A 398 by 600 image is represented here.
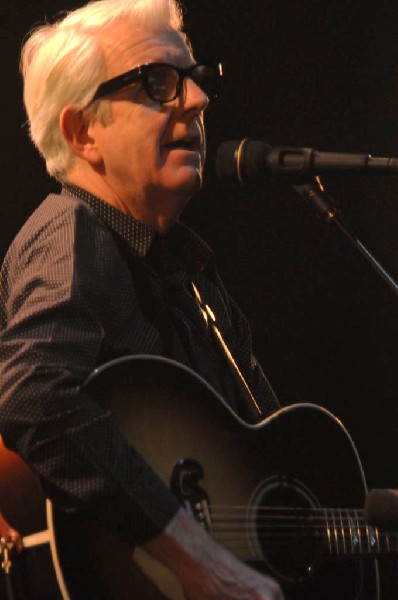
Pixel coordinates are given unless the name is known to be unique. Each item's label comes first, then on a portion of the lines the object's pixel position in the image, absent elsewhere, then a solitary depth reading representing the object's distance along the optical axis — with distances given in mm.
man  4356
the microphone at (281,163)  4512
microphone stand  4573
